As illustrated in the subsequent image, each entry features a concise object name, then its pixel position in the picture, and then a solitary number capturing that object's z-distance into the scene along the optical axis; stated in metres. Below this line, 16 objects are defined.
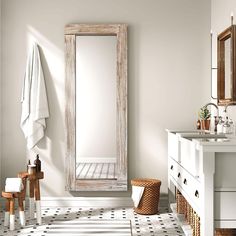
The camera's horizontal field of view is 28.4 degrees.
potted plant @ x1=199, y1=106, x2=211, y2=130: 4.69
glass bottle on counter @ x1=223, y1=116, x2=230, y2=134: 3.91
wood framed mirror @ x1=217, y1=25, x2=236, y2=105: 3.94
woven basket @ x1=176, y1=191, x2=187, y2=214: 4.14
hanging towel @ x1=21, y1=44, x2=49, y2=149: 5.03
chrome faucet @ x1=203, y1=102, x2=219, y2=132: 4.35
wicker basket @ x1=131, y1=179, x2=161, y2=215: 4.67
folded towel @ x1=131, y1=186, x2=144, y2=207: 4.66
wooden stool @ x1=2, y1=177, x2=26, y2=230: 4.13
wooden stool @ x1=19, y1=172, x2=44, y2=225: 4.35
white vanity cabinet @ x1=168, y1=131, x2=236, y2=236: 2.94
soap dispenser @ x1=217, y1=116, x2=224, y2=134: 3.97
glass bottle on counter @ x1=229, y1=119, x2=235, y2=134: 3.91
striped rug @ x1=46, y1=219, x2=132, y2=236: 4.03
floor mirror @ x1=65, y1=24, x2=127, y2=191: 5.01
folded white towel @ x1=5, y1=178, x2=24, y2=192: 4.13
